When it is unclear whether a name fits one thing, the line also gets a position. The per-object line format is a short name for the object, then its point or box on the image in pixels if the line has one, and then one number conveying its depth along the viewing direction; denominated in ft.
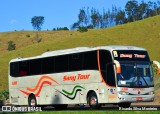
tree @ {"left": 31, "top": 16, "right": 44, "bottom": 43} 617.21
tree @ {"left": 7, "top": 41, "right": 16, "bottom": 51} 428.56
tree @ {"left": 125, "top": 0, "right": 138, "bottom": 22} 573.33
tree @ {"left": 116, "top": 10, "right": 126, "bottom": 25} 573.45
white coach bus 87.71
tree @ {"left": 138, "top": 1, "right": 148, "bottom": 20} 571.28
